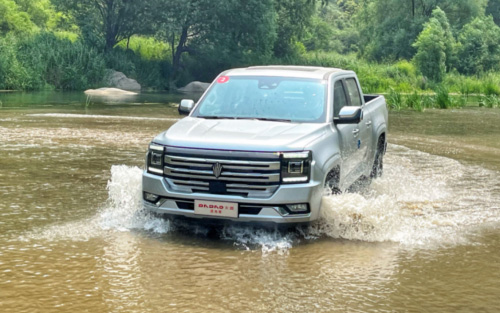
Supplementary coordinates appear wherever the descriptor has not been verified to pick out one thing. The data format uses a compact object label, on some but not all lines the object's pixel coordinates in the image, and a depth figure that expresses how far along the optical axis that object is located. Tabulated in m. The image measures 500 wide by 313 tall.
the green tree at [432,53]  58.69
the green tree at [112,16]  55.41
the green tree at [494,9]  100.56
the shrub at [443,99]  32.69
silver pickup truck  7.73
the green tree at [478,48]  66.94
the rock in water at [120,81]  49.16
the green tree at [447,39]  63.00
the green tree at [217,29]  56.06
